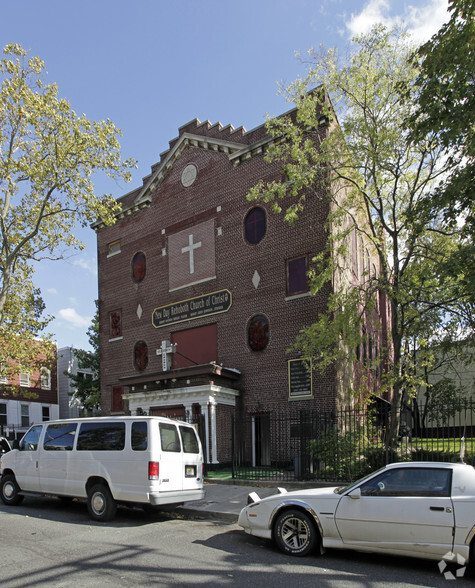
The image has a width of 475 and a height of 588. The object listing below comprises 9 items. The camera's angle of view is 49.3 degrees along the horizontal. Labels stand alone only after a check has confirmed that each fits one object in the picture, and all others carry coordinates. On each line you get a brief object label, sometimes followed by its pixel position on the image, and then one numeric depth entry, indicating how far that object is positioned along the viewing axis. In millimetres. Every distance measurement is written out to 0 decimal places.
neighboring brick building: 37125
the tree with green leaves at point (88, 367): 36906
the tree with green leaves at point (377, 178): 14234
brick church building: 19938
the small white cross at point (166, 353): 23891
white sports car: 6535
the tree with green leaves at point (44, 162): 19844
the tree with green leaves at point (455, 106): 10484
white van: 9906
